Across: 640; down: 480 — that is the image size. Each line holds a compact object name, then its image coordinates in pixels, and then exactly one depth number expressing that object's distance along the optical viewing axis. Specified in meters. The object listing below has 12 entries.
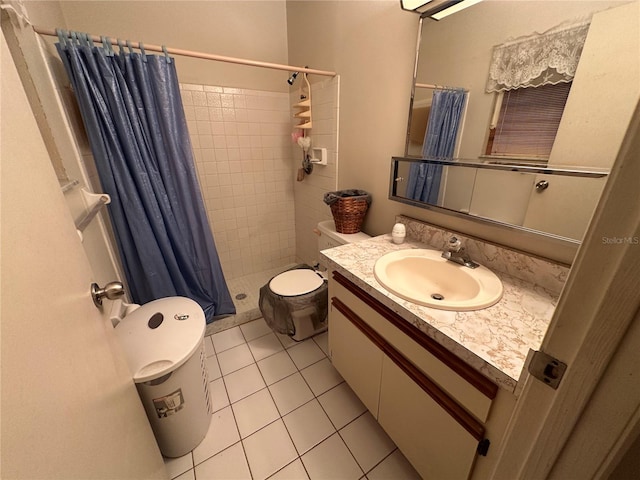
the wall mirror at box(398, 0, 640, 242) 0.67
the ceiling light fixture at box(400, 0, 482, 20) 0.96
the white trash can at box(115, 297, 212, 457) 0.93
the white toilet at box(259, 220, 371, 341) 1.54
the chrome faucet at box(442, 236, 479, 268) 1.01
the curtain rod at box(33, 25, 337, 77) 1.09
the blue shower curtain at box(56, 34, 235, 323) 1.28
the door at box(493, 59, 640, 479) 0.29
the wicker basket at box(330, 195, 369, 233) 1.47
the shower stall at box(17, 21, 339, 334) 1.77
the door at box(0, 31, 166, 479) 0.32
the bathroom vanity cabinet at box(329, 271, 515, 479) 0.66
